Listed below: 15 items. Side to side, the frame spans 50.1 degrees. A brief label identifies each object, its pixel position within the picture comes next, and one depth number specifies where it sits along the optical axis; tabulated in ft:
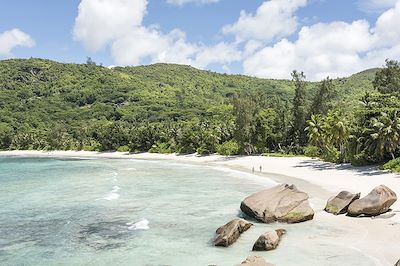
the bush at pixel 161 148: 346.17
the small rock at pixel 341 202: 96.58
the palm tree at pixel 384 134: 159.43
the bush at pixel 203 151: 308.81
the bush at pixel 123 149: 386.69
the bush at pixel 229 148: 290.76
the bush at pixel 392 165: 154.45
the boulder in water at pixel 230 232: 78.09
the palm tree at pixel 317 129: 211.39
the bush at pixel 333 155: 202.28
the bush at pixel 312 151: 236.43
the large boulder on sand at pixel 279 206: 93.09
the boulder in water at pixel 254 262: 57.52
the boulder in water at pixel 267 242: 73.10
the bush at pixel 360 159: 178.10
